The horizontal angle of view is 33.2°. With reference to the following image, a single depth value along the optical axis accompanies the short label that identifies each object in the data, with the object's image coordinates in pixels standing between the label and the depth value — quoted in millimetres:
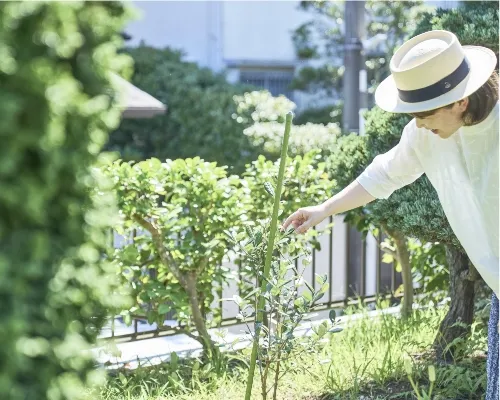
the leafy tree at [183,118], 14742
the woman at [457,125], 2652
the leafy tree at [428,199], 4113
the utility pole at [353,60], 8008
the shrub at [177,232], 4312
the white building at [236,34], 19016
